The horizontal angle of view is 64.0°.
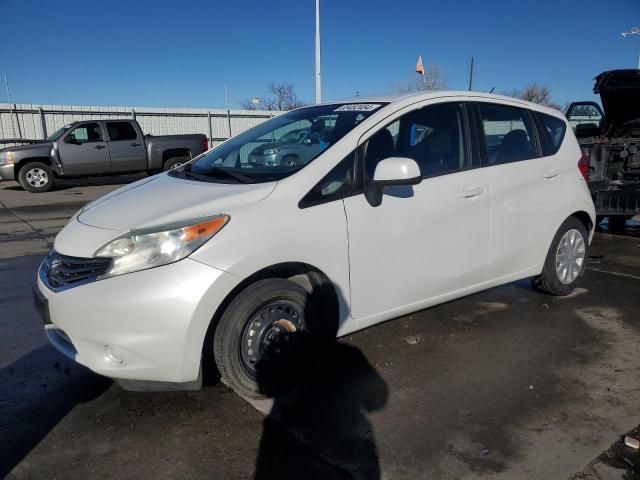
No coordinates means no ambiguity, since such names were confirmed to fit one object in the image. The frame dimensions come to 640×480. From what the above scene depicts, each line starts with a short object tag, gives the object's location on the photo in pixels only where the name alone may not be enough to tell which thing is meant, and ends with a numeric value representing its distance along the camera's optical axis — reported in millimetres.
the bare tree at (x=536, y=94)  41038
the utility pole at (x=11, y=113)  18406
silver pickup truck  13766
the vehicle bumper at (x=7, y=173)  13516
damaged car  6688
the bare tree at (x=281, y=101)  49959
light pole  18547
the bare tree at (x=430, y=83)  29922
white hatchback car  2582
